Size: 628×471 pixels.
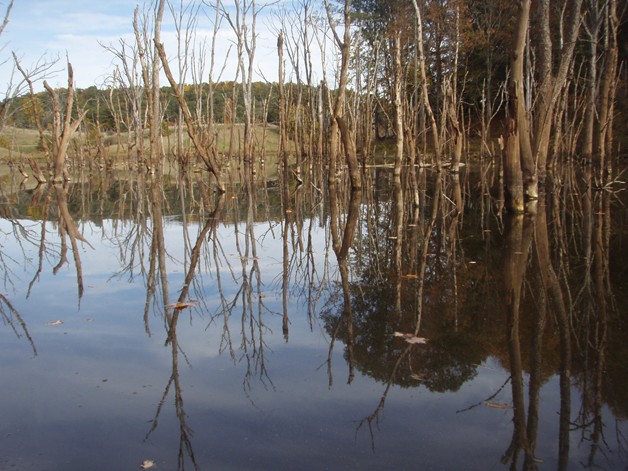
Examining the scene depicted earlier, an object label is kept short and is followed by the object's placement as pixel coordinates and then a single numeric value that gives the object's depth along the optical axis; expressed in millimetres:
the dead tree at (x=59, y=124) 16328
